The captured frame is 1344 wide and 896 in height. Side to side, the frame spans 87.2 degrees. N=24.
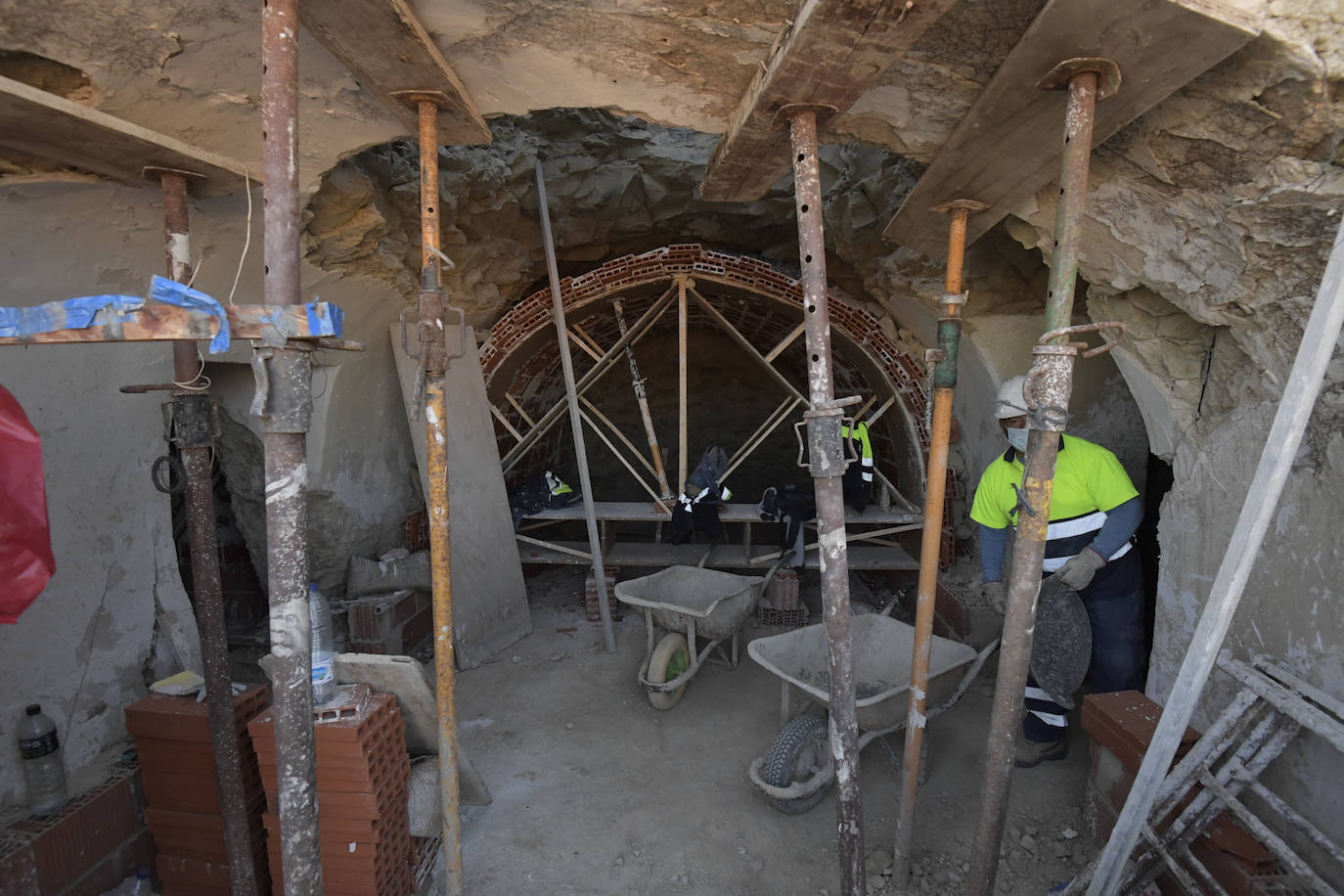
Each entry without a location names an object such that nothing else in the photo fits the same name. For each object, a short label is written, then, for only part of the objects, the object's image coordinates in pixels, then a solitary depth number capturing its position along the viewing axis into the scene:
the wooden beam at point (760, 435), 6.25
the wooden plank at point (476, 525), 5.27
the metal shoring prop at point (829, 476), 2.36
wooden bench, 5.94
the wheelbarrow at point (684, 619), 4.57
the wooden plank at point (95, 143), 2.00
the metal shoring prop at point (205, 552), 2.55
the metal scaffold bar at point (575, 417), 5.42
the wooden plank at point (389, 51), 2.06
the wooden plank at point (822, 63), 1.84
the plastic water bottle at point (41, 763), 2.79
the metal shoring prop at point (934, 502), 2.88
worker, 3.44
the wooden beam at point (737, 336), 5.98
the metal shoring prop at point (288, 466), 1.78
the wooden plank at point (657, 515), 5.86
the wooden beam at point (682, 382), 5.80
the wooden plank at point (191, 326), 1.68
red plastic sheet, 1.93
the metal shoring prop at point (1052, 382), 2.06
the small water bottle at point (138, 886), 2.95
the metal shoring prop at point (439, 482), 2.56
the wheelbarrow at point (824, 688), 3.47
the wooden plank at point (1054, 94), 1.86
